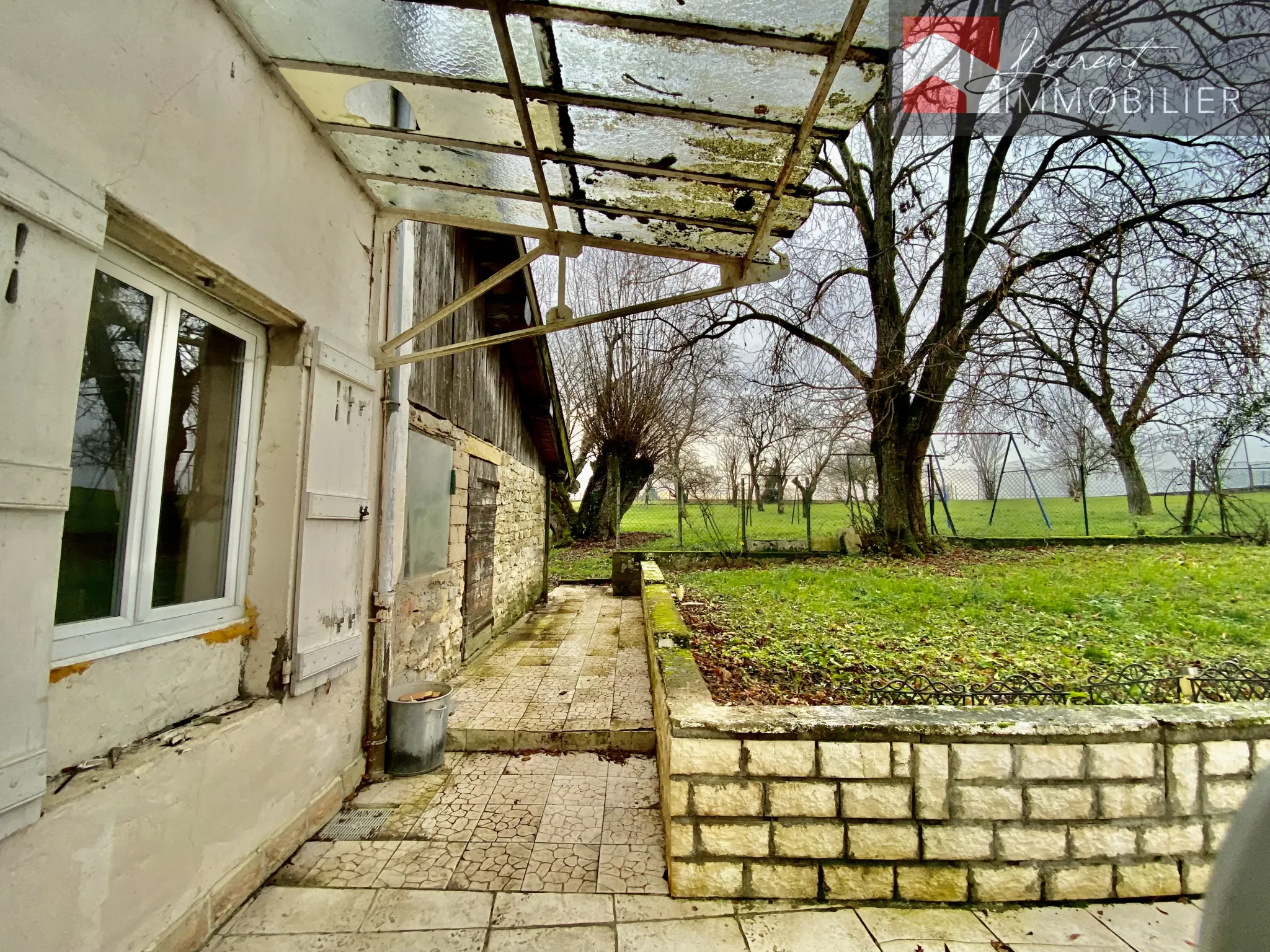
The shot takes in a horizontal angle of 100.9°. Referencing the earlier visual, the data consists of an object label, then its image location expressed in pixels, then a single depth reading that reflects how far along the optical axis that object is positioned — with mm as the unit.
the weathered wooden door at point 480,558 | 5613
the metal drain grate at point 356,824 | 2721
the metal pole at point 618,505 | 13414
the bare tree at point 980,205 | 6430
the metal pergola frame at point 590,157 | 1845
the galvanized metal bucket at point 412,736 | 3285
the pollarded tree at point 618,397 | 15398
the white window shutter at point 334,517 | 2533
